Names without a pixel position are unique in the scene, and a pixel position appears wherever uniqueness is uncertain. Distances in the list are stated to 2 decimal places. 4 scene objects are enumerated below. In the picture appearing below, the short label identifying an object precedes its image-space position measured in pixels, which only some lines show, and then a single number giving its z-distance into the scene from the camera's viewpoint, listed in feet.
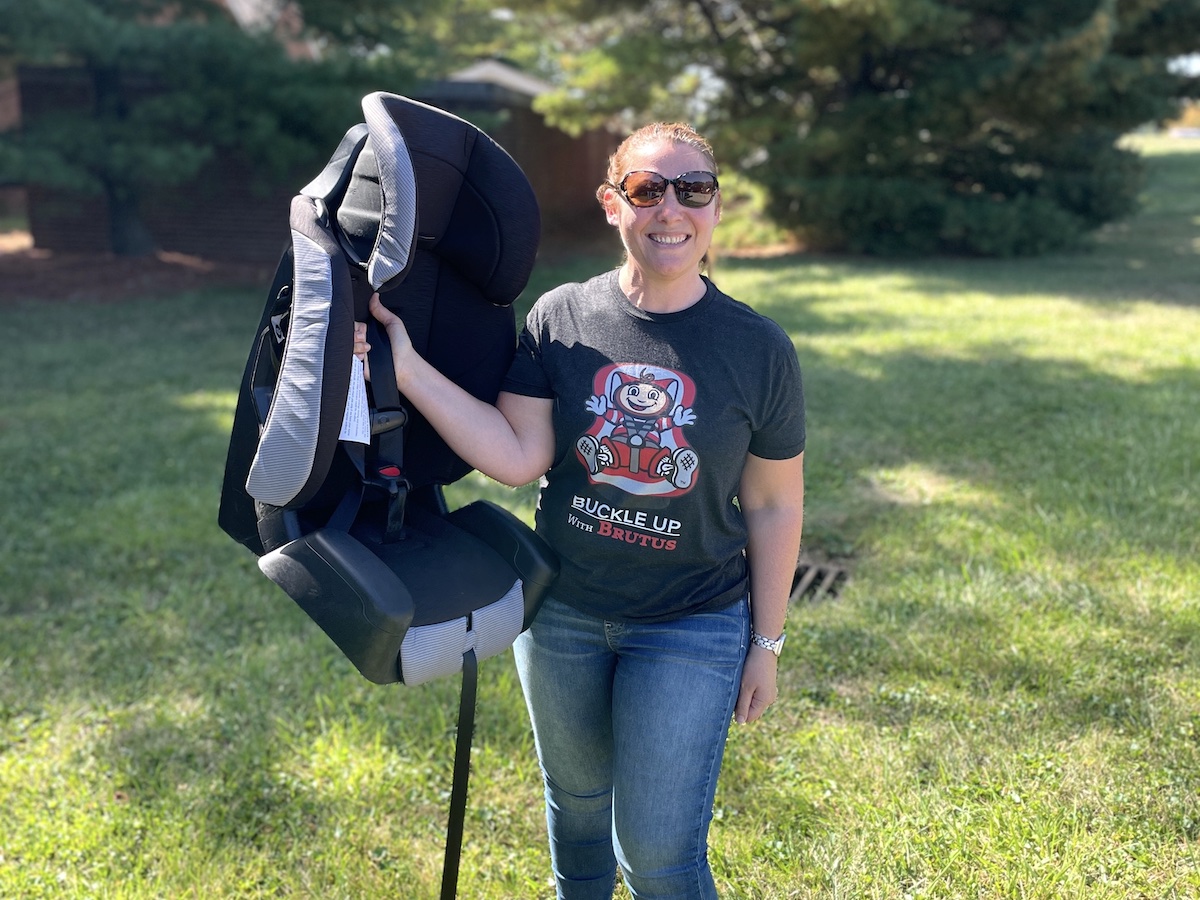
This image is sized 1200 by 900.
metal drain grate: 13.15
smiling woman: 6.05
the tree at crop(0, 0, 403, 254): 35.19
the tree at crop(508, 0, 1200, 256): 41.78
